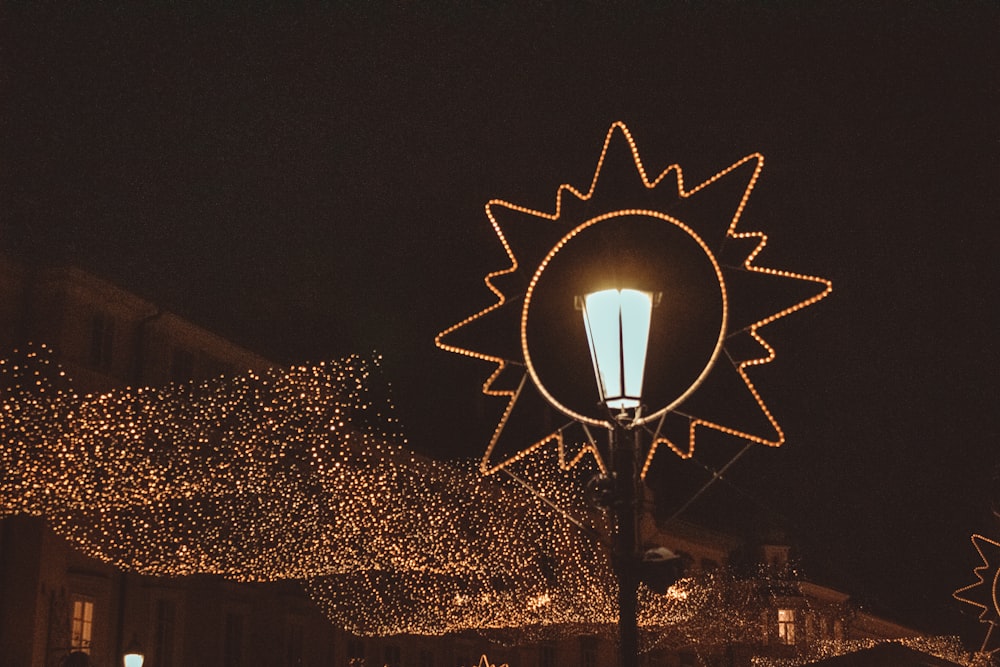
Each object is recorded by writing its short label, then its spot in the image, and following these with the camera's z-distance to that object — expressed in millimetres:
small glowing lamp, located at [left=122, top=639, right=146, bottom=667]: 19062
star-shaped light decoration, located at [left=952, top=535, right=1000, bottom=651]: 20344
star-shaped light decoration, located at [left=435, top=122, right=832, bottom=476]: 6105
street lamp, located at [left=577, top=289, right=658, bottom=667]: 5723
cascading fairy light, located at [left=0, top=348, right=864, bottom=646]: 17906
